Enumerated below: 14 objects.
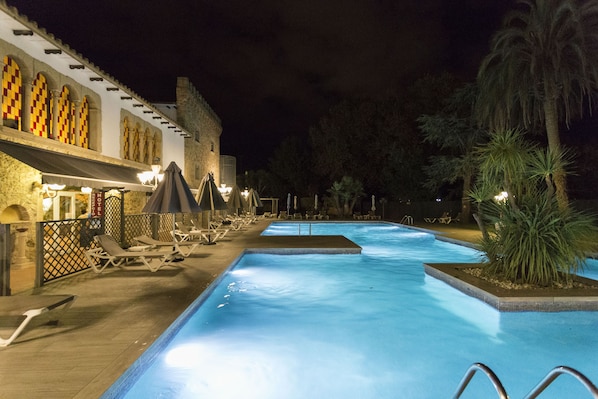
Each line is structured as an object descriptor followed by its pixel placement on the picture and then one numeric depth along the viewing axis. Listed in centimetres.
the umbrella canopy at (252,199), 2314
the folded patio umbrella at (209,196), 1271
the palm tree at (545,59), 1432
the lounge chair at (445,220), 2625
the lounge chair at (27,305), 416
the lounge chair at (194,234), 1349
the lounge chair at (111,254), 820
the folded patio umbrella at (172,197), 900
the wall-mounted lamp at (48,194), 986
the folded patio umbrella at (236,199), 1845
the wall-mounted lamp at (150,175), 1171
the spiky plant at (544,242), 721
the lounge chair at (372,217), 3011
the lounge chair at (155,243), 989
